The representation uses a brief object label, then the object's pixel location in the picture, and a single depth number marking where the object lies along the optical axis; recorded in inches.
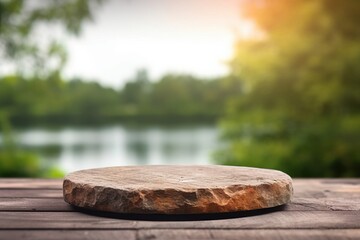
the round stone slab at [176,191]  54.9
